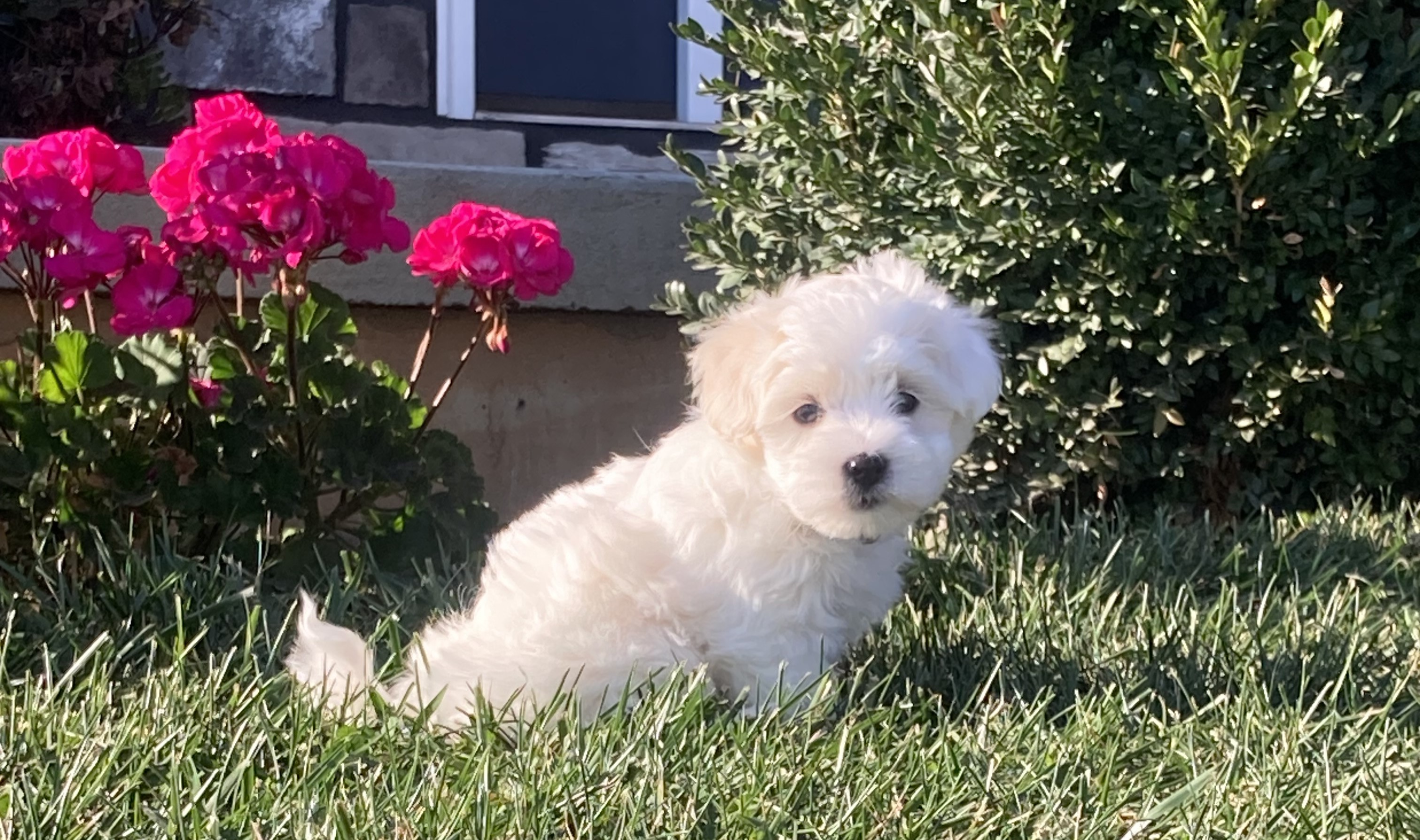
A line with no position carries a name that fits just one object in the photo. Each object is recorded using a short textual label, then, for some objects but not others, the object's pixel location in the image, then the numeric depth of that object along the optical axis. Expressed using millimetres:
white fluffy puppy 2691
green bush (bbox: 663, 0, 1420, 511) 4203
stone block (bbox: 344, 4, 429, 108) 5660
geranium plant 3410
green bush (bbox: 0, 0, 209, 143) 5008
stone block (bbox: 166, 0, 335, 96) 5512
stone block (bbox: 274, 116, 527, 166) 5672
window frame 5770
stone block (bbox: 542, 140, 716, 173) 5980
